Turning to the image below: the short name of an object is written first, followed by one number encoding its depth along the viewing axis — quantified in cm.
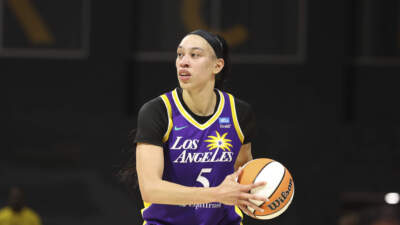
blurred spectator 1839
